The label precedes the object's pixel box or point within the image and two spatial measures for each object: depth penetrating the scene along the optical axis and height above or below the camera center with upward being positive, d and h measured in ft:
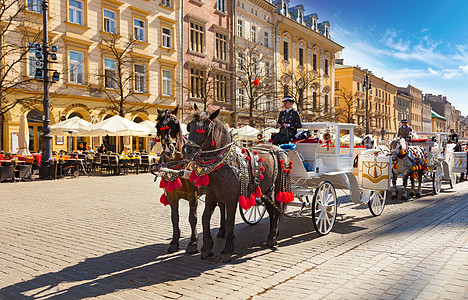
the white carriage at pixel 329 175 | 22.89 -2.13
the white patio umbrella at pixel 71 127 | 62.33 +3.09
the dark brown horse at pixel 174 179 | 18.43 -1.67
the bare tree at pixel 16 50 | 66.13 +17.11
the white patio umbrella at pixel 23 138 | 55.77 +1.22
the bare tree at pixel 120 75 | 81.00 +15.49
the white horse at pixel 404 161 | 37.58 -1.79
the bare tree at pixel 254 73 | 111.34 +21.75
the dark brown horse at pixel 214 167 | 16.71 -1.03
